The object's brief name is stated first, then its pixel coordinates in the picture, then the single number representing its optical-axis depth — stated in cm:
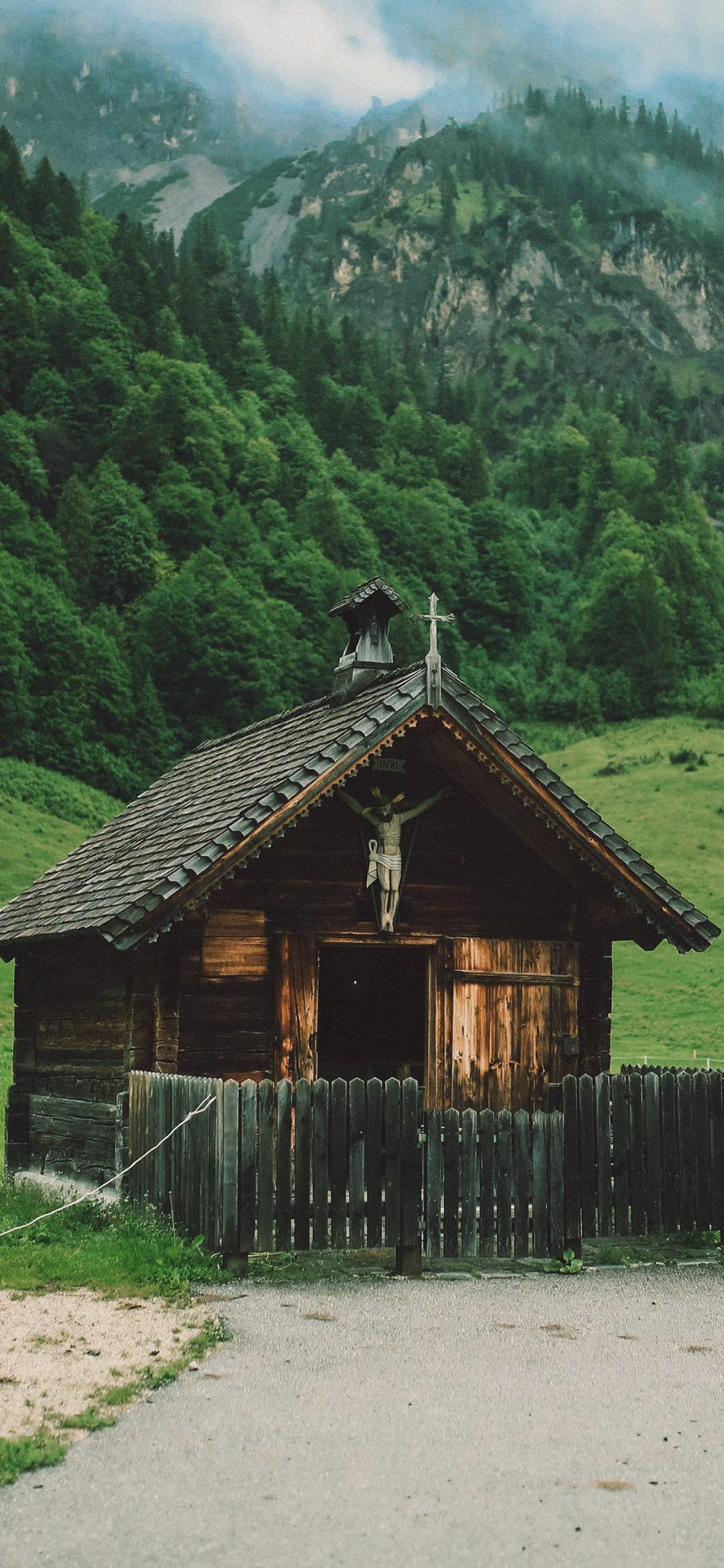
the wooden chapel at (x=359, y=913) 1359
